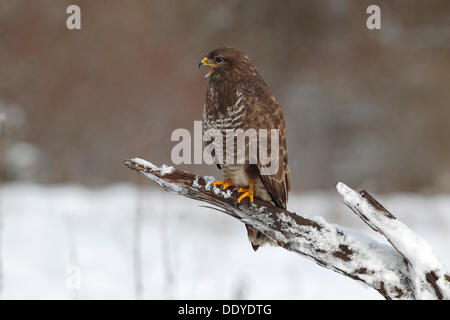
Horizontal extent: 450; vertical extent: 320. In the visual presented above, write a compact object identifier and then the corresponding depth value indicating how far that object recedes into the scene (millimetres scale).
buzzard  4996
